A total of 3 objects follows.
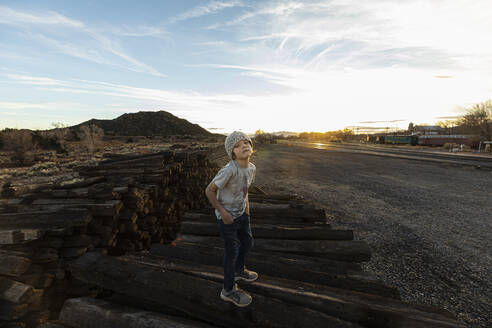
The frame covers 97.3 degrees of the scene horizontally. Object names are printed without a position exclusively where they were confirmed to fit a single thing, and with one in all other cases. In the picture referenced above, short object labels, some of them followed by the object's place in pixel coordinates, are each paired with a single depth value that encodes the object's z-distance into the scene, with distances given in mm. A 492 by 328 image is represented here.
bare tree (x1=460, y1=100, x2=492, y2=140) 43688
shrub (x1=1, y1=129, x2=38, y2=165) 17672
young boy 2053
